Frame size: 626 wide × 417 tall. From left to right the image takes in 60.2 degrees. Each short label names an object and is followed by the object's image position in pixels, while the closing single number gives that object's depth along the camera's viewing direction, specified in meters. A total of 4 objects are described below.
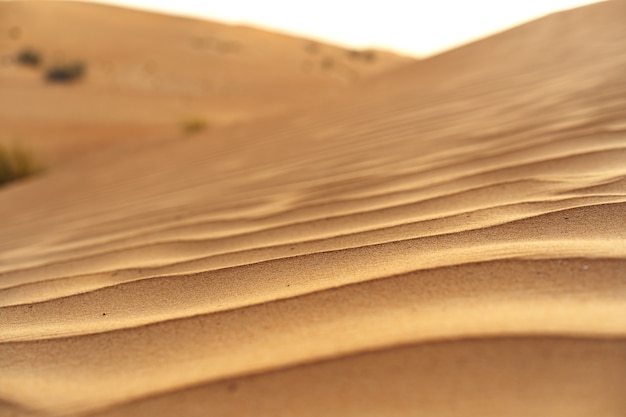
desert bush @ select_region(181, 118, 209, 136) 8.30
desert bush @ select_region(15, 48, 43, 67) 13.38
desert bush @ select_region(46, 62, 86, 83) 12.27
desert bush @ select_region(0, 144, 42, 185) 5.83
